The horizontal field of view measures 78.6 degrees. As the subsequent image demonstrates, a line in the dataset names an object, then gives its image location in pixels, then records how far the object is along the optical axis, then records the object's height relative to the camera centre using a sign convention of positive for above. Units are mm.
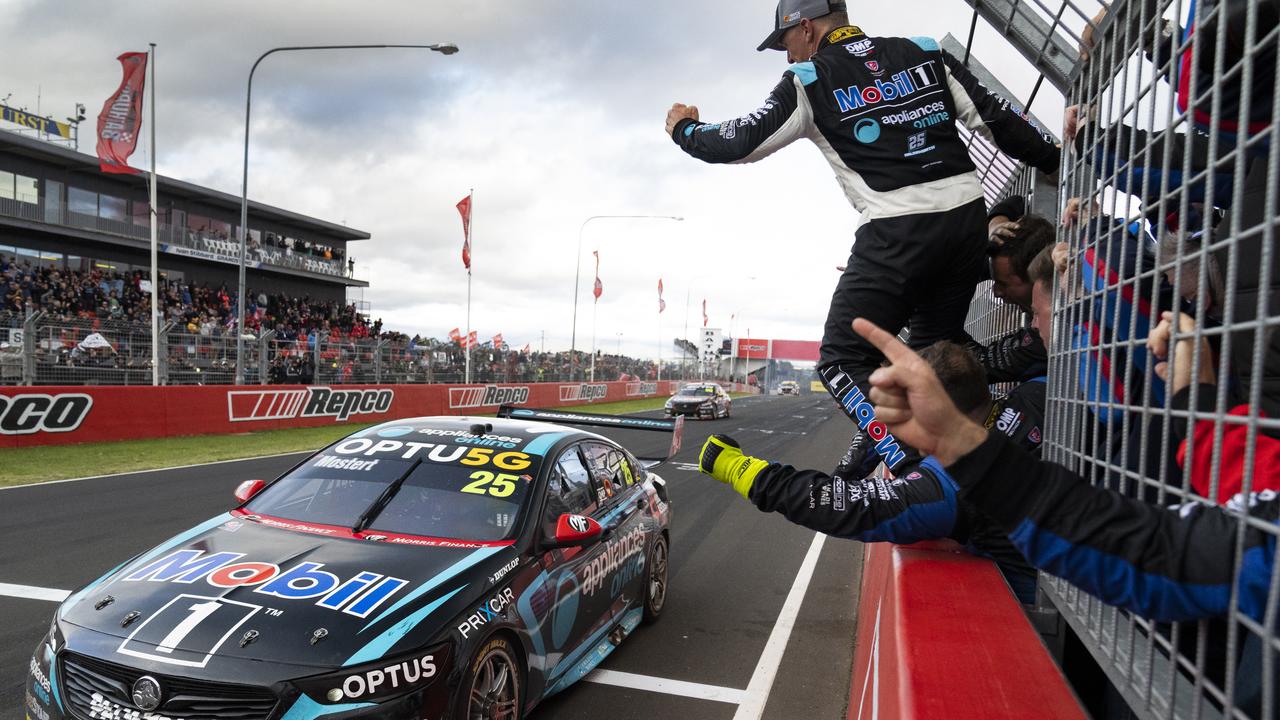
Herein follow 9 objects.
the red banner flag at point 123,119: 16188 +4209
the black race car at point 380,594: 2705 -1083
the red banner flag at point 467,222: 26047 +3809
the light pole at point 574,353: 36156 -579
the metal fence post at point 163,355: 15914 -657
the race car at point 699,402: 28141 -2031
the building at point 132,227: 31641 +4463
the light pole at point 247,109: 16969 +4944
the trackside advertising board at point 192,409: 12297 -1692
